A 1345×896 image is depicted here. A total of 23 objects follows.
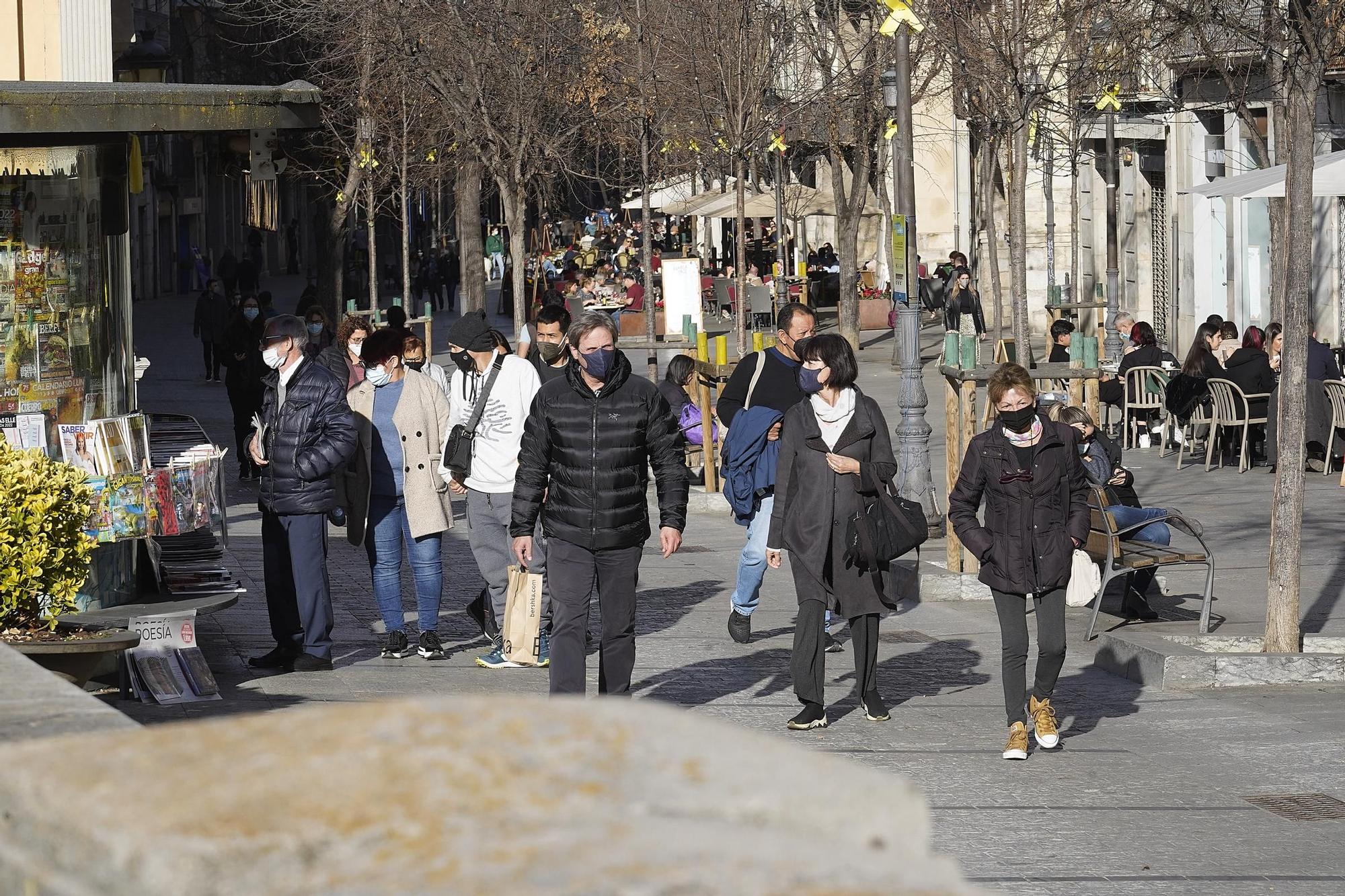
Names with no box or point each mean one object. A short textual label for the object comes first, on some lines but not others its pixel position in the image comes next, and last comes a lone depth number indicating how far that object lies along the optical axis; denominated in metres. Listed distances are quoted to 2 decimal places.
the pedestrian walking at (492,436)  18.61
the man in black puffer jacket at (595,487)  15.23
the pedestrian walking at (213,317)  60.66
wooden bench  20.37
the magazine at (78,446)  17.77
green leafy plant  12.65
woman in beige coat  19.22
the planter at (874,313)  78.12
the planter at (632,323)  71.81
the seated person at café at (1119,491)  21.45
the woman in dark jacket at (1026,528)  15.13
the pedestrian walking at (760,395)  19.94
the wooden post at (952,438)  23.41
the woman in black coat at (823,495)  16.11
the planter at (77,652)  12.37
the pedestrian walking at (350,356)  28.17
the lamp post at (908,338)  26.50
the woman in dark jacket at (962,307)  65.06
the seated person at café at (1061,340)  37.12
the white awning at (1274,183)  28.97
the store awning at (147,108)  15.80
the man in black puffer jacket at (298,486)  18.09
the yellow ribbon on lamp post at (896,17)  26.22
